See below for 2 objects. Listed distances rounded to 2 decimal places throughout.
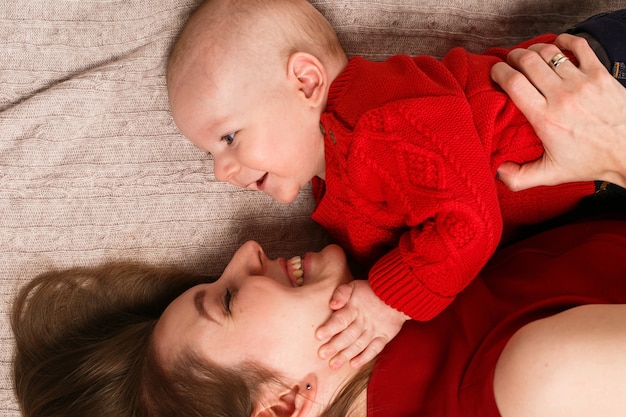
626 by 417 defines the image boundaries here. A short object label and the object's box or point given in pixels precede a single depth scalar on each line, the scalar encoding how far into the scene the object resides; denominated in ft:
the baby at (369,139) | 4.31
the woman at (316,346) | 3.77
